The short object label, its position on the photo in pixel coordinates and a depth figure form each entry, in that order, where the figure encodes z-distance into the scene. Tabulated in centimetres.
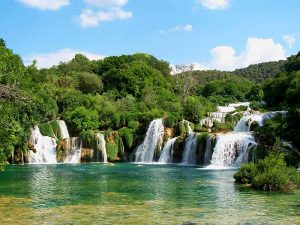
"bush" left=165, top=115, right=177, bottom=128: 5412
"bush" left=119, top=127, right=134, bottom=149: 5484
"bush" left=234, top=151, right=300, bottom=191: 2436
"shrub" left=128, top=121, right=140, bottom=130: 5616
